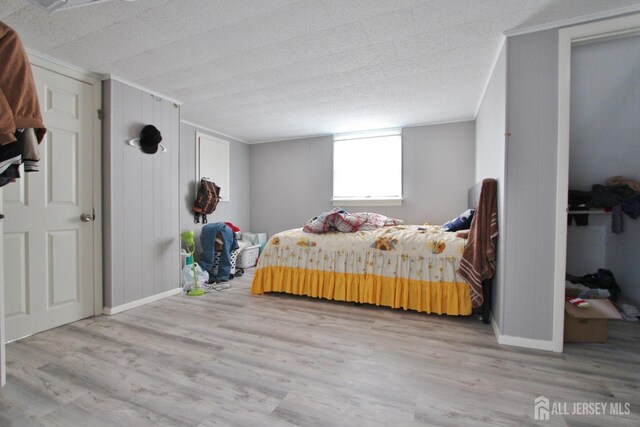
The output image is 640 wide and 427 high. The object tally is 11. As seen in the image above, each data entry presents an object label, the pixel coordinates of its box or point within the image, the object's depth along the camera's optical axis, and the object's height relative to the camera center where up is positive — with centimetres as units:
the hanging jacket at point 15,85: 108 +49
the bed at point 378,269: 254 -65
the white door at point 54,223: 213 -15
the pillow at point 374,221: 352 -19
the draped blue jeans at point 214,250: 384 -61
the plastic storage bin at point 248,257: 450 -85
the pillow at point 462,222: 289 -16
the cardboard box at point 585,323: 198 -86
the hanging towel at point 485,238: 224 -24
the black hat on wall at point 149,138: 290 +74
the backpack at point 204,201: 413 +9
